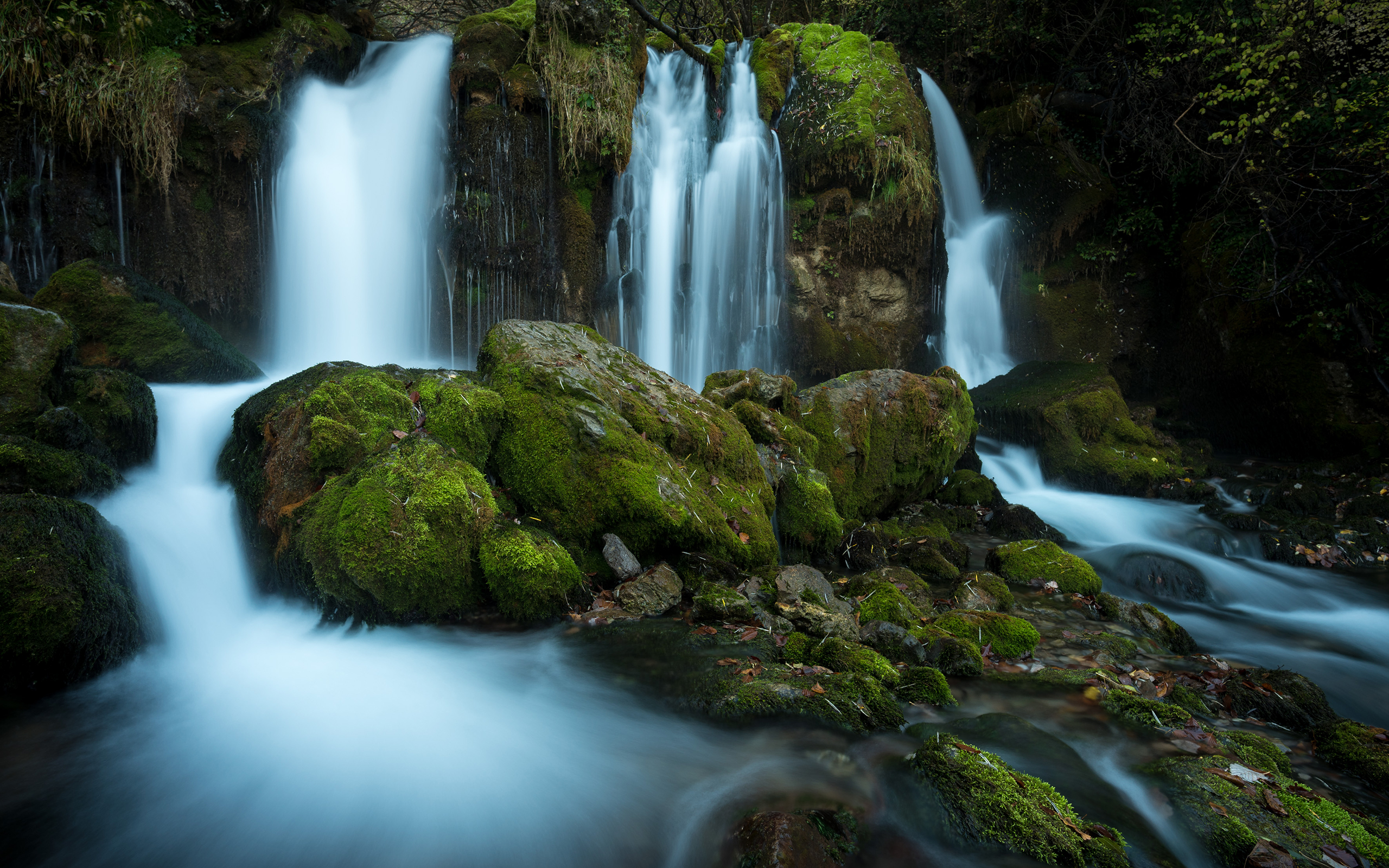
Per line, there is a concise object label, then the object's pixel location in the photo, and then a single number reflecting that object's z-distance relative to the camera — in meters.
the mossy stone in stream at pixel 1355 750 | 3.01
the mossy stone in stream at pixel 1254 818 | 2.35
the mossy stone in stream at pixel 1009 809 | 2.29
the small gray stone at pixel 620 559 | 4.54
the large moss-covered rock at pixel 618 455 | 4.70
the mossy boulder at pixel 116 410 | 4.89
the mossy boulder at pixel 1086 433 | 9.73
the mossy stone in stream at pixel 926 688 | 3.39
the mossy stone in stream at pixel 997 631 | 4.13
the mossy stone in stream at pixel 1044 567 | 5.63
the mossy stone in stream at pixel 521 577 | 4.07
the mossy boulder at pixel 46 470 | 3.60
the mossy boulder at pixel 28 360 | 4.40
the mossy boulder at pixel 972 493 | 8.39
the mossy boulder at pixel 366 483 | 3.79
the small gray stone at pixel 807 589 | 4.42
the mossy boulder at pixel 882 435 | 7.08
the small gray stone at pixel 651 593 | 4.29
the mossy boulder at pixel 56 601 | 2.82
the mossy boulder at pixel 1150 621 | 4.75
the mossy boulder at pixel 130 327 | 6.53
